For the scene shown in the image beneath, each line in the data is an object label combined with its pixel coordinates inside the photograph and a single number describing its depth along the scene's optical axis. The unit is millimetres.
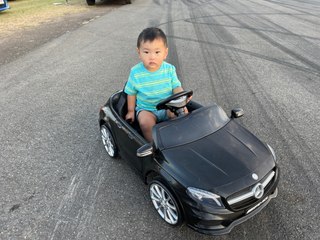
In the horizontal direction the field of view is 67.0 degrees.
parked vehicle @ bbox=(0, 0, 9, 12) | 10337
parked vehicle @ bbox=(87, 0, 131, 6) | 12598
